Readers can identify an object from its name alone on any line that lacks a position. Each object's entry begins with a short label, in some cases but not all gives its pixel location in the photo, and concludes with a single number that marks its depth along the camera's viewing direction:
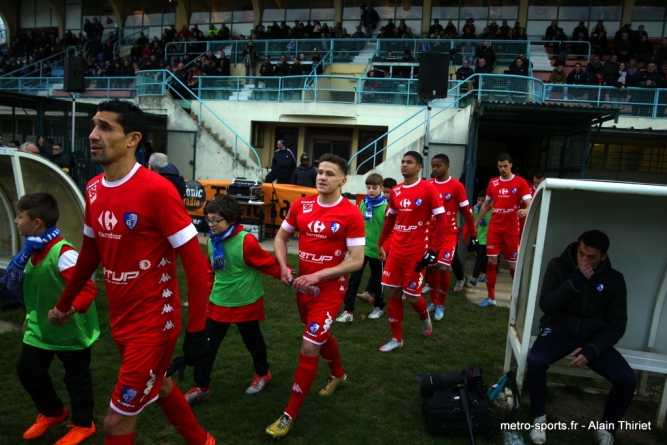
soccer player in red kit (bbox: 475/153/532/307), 7.92
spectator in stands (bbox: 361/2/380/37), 24.25
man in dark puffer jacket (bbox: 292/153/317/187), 13.53
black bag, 4.04
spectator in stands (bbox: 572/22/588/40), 21.28
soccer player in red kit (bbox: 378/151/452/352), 5.78
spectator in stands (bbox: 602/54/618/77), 17.92
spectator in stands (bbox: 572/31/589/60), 20.17
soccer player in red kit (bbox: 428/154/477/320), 6.89
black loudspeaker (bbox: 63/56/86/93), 12.68
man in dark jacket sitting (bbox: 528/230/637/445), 4.03
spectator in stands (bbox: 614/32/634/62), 19.78
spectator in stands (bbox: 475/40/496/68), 18.64
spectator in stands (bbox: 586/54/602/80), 17.72
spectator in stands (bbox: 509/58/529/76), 17.45
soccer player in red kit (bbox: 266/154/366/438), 3.99
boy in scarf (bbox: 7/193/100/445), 3.65
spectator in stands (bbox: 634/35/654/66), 19.27
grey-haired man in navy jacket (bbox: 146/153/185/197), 8.60
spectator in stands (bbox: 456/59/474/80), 17.35
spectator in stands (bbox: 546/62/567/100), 17.50
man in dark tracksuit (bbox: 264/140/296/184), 14.85
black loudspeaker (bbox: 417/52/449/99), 10.44
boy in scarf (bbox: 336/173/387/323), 7.09
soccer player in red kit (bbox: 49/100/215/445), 2.81
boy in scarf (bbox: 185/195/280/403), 4.37
